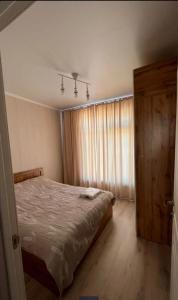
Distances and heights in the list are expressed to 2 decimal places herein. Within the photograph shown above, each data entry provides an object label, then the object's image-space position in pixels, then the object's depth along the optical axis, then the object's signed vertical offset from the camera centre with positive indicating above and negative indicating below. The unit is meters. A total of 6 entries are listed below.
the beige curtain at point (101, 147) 3.43 -0.26
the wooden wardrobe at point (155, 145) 1.78 -0.13
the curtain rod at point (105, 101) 3.33 +0.89
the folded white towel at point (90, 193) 2.48 -1.00
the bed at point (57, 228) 1.43 -1.07
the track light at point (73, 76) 2.18 +0.96
